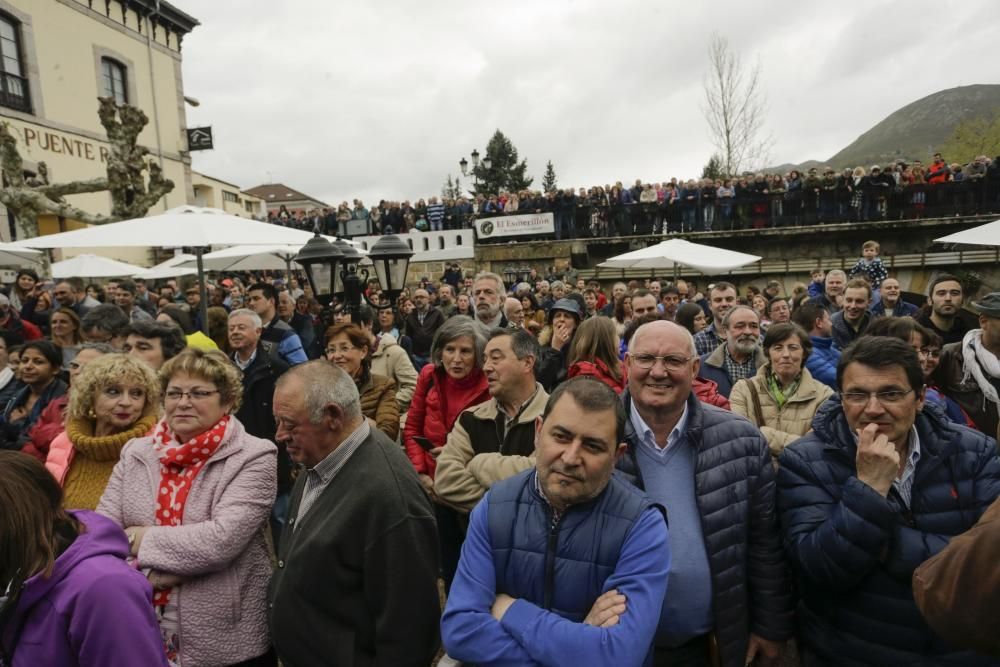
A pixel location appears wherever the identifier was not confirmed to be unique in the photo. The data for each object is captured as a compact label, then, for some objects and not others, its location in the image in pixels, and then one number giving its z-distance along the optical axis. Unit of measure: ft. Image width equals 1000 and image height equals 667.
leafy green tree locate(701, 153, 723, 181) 114.47
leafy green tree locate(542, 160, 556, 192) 176.65
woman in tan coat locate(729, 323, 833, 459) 11.12
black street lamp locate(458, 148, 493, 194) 70.03
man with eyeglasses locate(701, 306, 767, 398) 14.25
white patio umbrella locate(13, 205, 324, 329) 17.04
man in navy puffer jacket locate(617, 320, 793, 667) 6.97
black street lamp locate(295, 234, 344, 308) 13.47
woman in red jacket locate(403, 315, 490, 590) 11.47
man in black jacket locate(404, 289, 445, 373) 23.70
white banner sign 63.41
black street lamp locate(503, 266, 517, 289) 62.34
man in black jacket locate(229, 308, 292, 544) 13.50
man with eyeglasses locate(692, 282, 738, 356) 18.34
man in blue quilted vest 5.49
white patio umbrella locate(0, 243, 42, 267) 30.15
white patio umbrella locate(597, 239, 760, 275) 27.84
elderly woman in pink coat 7.09
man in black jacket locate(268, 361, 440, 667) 6.35
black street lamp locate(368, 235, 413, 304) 14.96
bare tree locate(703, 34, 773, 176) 74.69
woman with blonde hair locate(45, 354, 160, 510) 8.57
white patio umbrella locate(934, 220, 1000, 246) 18.13
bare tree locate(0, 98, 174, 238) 39.17
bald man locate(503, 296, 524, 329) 22.98
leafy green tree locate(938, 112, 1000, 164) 92.48
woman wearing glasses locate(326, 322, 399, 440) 12.11
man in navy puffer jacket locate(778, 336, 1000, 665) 6.20
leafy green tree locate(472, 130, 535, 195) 152.66
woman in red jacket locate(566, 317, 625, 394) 12.29
